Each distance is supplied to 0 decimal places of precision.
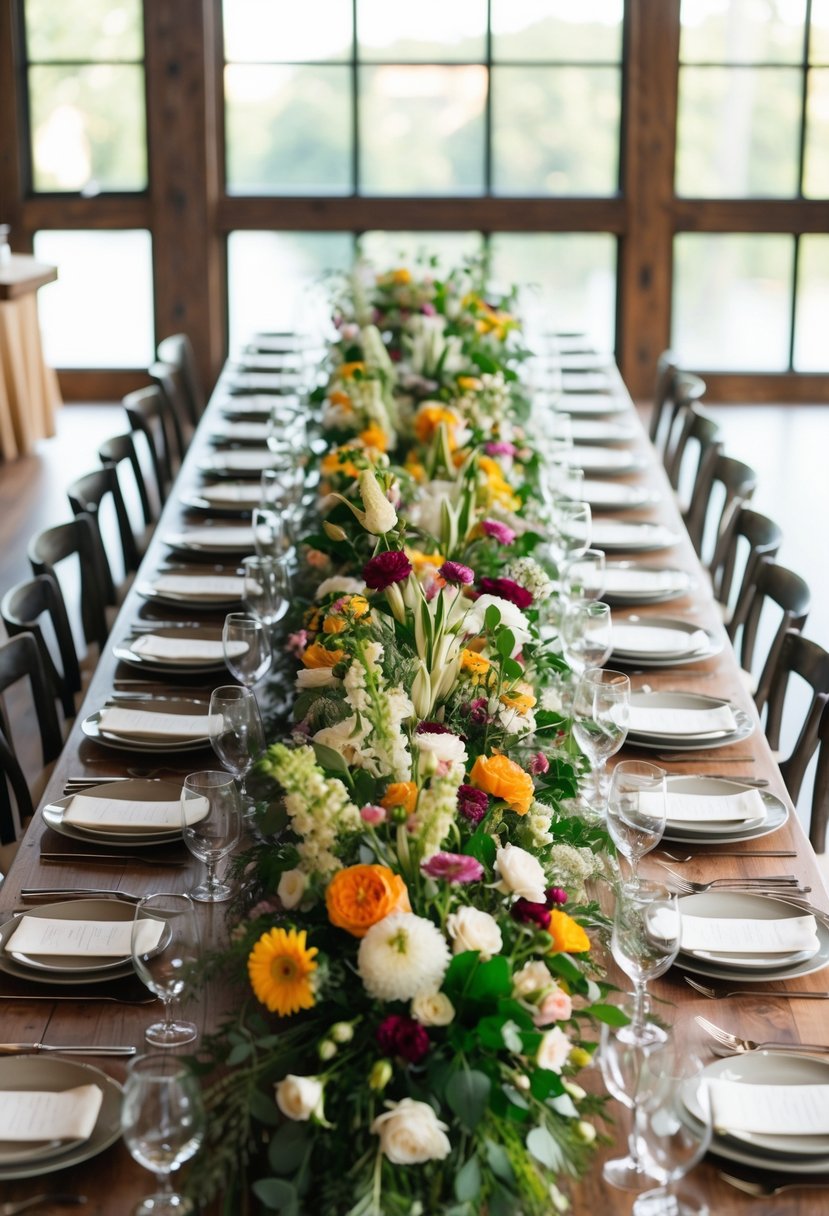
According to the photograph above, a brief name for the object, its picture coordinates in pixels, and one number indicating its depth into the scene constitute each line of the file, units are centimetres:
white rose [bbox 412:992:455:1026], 155
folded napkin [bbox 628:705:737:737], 275
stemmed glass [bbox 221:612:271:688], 254
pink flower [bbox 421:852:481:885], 164
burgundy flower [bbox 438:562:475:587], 227
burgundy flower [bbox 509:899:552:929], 167
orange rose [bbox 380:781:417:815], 175
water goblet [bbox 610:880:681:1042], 175
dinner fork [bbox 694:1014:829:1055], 186
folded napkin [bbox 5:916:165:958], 204
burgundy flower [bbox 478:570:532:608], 239
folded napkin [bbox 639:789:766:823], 241
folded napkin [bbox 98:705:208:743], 269
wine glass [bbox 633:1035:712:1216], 143
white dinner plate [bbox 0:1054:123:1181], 164
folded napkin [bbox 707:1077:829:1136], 170
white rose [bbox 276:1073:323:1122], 148
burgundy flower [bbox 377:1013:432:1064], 153
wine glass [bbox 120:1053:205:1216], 141
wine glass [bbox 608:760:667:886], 200
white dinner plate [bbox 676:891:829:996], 201
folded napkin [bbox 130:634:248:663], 305
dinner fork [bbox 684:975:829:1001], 199
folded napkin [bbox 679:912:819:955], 206
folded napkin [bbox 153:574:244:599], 340
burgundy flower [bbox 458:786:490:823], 185
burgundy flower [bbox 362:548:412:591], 215
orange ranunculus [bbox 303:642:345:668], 225
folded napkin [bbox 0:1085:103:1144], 169
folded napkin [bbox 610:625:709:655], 313
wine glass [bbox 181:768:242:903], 196
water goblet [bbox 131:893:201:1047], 170
